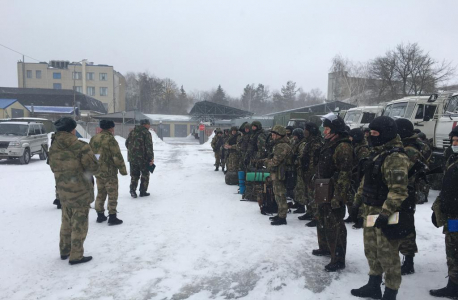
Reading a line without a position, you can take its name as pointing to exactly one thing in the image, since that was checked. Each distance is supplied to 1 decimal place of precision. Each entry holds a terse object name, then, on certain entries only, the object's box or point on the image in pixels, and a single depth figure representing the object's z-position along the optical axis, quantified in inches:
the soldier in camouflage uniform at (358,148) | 228.8
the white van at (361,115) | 631.8
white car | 547.4
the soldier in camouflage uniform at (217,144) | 517.1
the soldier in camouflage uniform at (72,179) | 163.6
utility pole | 2572.8
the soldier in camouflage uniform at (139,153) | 307.3
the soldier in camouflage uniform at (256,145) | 308.7
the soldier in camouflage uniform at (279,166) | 222.1
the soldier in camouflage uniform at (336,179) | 156.5
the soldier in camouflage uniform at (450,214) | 128.9
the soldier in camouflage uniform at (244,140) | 356.8
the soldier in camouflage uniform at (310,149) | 229.9
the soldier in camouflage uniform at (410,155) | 153.4
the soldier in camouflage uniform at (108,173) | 233.0
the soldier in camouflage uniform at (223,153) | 495.0
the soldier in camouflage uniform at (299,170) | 239.9
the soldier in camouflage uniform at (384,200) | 114.4
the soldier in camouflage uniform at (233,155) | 403.2
